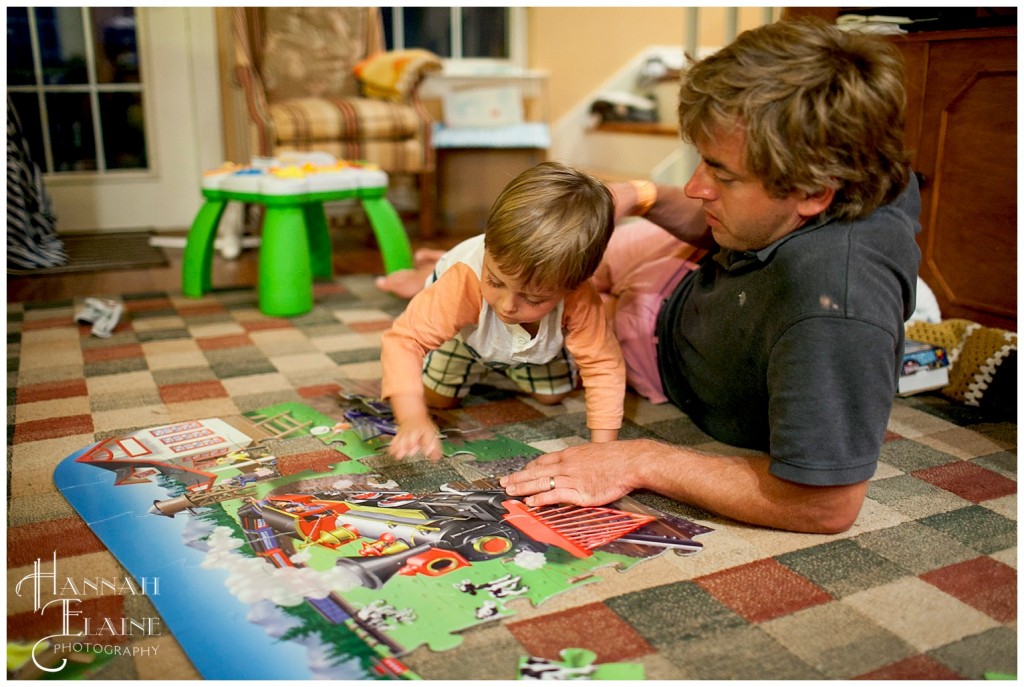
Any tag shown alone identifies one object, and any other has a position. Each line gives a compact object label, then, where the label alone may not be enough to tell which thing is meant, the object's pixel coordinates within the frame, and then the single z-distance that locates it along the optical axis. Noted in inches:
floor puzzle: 32.9
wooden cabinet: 60.0
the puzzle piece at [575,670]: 31.1
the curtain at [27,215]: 95.6
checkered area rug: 32.5
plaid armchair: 111.6
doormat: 100.1
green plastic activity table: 79.6
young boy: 42.3
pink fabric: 57.9
